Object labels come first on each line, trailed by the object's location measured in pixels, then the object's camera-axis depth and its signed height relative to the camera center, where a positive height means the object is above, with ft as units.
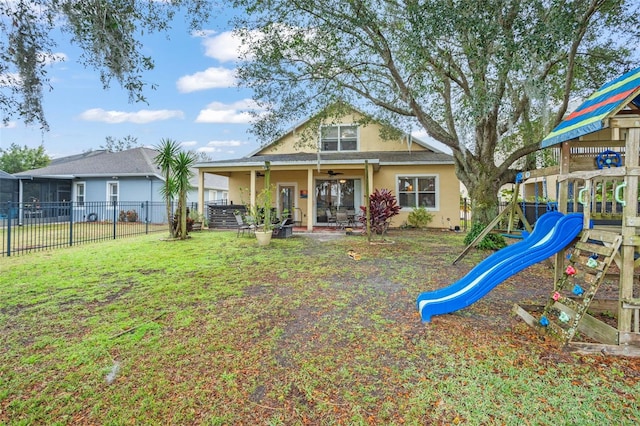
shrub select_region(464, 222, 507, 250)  28.27 -2.93
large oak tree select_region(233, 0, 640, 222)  17.72 +11.02
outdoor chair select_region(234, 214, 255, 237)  37.01 -2.31
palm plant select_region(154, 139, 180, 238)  34.19 +4.69
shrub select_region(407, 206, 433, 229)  44.80 -1.52
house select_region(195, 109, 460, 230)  44.16 +4.89
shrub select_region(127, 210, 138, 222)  55.15 -1.79
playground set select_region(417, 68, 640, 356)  9.71 -1.48
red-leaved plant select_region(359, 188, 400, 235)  34.09 -0.15
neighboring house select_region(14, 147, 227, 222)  56.18 +3.74
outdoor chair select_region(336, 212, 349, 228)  43.19 -1.72
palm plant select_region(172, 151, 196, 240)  34.63 +2.50
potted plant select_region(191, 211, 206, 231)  44.53 -2.14
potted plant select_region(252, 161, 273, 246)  30.53 -1.63
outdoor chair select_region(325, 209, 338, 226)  49.26 -1.80
